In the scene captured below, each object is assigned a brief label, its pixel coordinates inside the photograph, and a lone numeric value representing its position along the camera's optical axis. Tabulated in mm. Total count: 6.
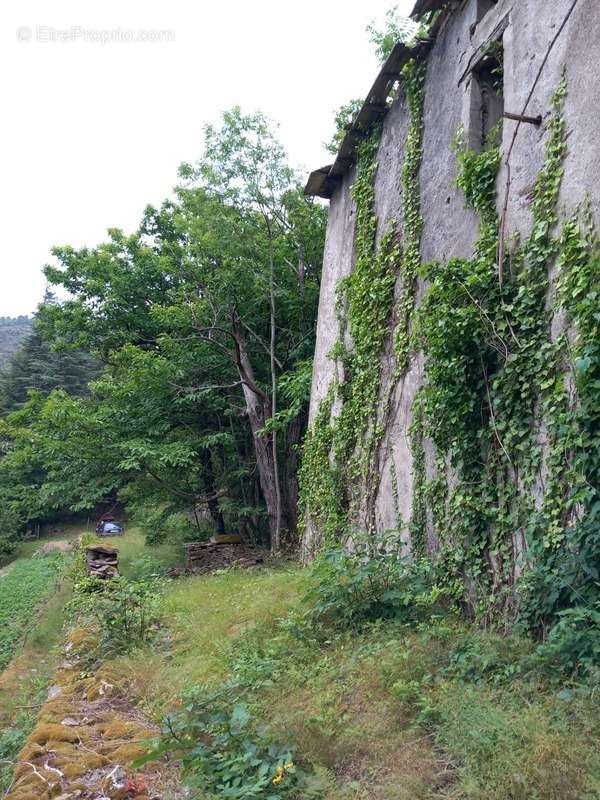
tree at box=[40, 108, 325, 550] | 12461
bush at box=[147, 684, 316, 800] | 3023
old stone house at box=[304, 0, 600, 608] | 4582
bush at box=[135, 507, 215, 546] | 16062
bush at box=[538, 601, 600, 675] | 3461
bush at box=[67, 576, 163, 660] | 6117
